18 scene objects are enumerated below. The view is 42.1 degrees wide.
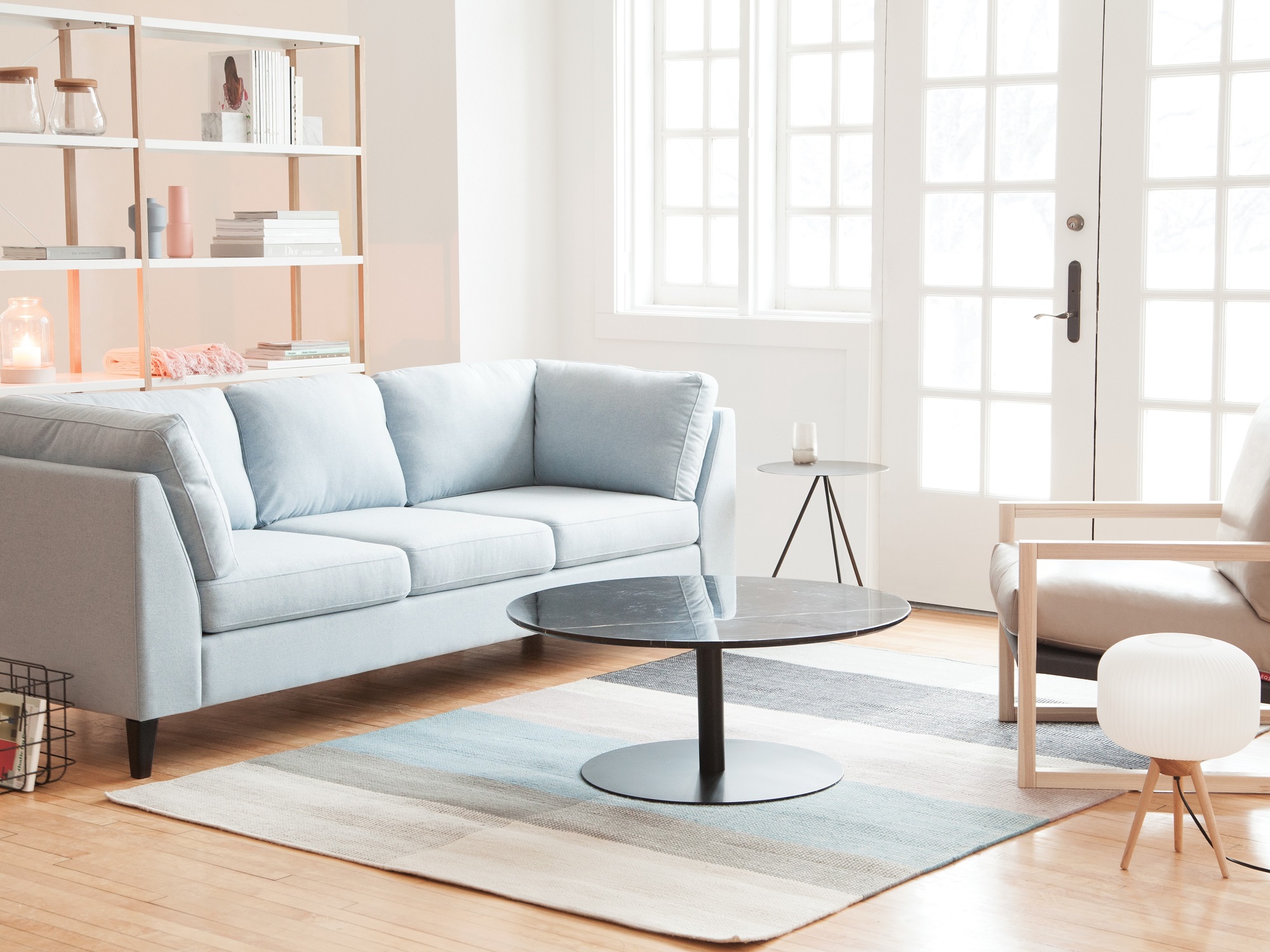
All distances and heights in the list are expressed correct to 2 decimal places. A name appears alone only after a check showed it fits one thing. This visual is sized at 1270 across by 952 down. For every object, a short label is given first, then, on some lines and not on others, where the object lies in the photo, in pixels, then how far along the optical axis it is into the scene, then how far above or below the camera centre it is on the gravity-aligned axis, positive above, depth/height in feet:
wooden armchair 11.39 -2.22
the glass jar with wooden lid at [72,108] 15.85 +1.81
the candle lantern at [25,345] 15.71 -0.46
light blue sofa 12.19 -1.95
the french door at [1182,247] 16.28 +0.52
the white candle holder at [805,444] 17.13 -1.51
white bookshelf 15.79 +1.51
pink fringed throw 16.71 -0.66
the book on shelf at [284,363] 17.95 -0.72
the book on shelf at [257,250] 17.61 +0.51
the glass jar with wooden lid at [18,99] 15.38 +1.84
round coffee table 11.14 -2.24
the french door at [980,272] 17.30 +0.28
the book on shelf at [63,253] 15.64 +0.42
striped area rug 9.93 -3.51
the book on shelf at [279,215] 17.60 +0.87
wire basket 12.03 -3.18
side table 16.88 -1.77
